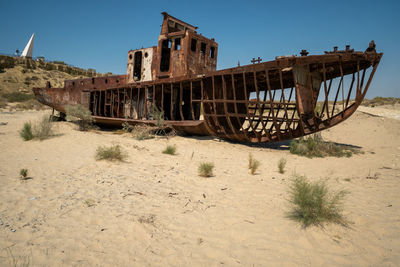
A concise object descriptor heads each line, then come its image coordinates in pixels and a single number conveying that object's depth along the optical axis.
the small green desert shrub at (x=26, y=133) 7.60
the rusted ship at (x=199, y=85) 6.40
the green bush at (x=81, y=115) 10.24
